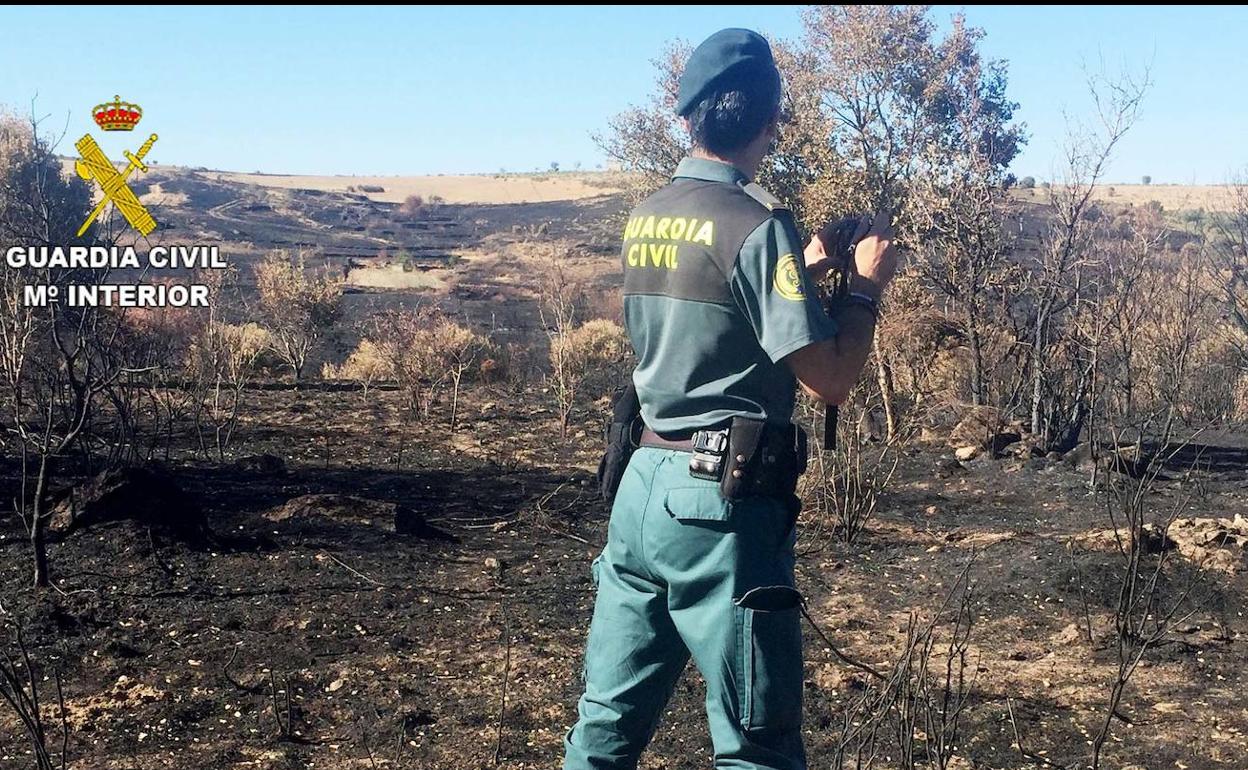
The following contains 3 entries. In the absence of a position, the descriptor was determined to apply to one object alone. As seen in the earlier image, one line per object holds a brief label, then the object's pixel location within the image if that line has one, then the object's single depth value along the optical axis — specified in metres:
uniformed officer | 1.96
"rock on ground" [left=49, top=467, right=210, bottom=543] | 5.30
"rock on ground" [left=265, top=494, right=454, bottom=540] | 5.85
